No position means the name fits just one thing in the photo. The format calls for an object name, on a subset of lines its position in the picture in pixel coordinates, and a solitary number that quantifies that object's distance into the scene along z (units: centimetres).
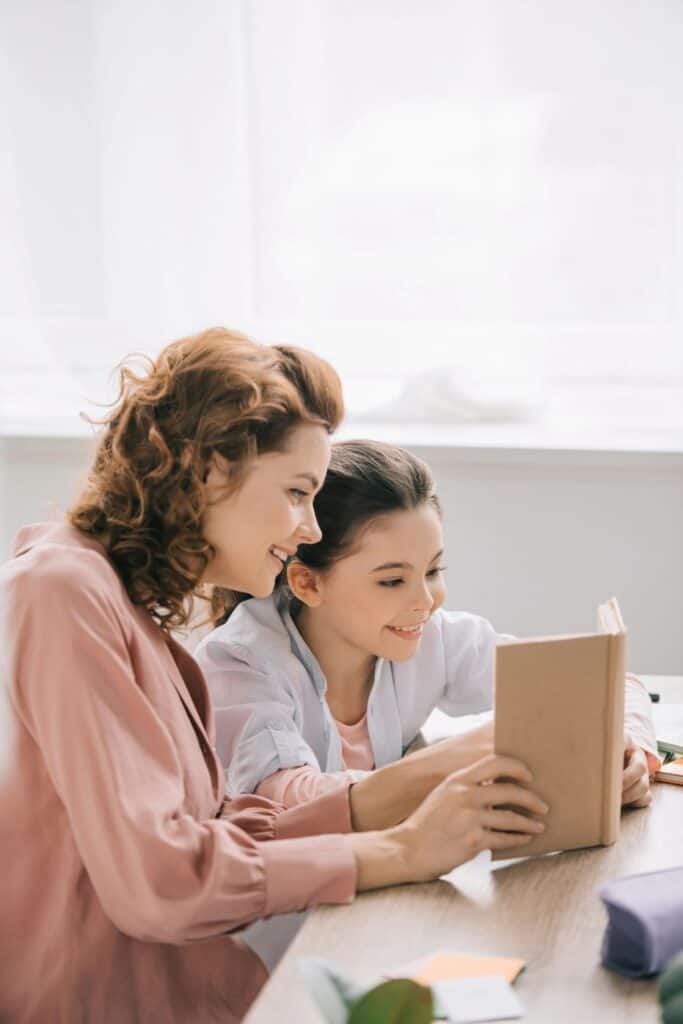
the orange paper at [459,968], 171
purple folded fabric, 170
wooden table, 168
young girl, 227
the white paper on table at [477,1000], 165
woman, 183
